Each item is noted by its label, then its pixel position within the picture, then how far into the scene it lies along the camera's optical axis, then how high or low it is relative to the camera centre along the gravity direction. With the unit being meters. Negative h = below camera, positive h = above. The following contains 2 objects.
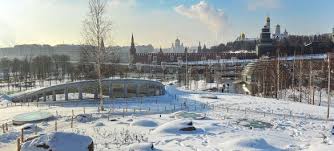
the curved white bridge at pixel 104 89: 53.92 -3.28
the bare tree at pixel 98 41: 43.12 +2.63
